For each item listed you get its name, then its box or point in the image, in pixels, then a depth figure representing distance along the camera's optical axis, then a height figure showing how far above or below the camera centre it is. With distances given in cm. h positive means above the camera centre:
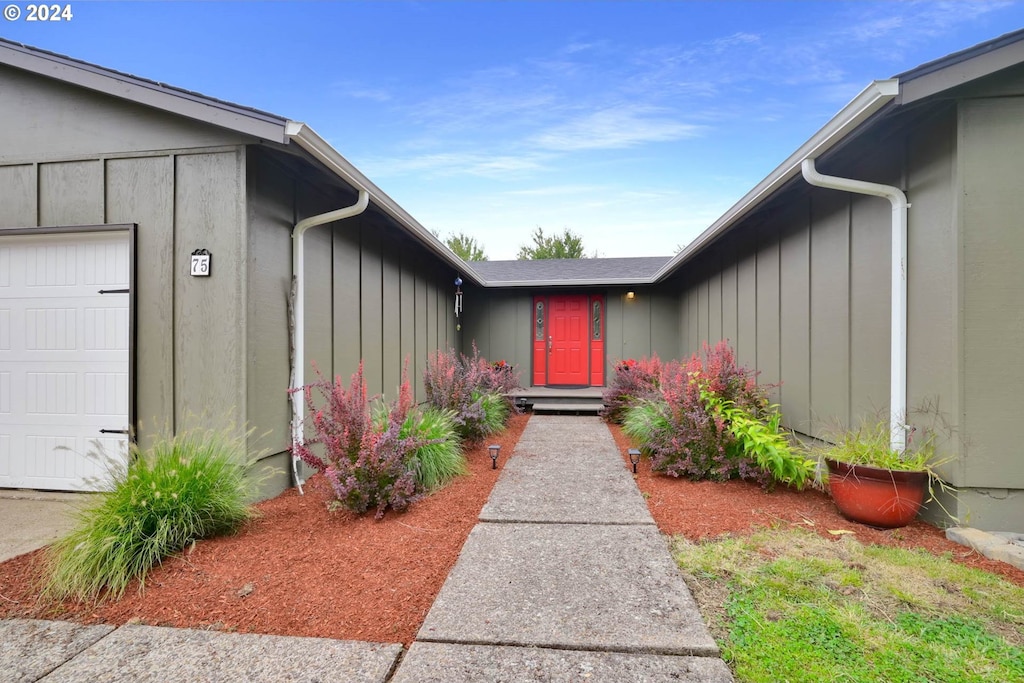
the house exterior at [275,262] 258 +59
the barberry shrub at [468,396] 498 -69
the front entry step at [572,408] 744 -116
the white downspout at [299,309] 361 +27
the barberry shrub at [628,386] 608 -66
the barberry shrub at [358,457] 277 -76
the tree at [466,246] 2867 +637
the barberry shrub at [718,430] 334 -76
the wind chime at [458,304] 873 +76
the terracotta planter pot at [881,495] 265 -96
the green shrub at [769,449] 322 -82
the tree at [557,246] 2791 +623
